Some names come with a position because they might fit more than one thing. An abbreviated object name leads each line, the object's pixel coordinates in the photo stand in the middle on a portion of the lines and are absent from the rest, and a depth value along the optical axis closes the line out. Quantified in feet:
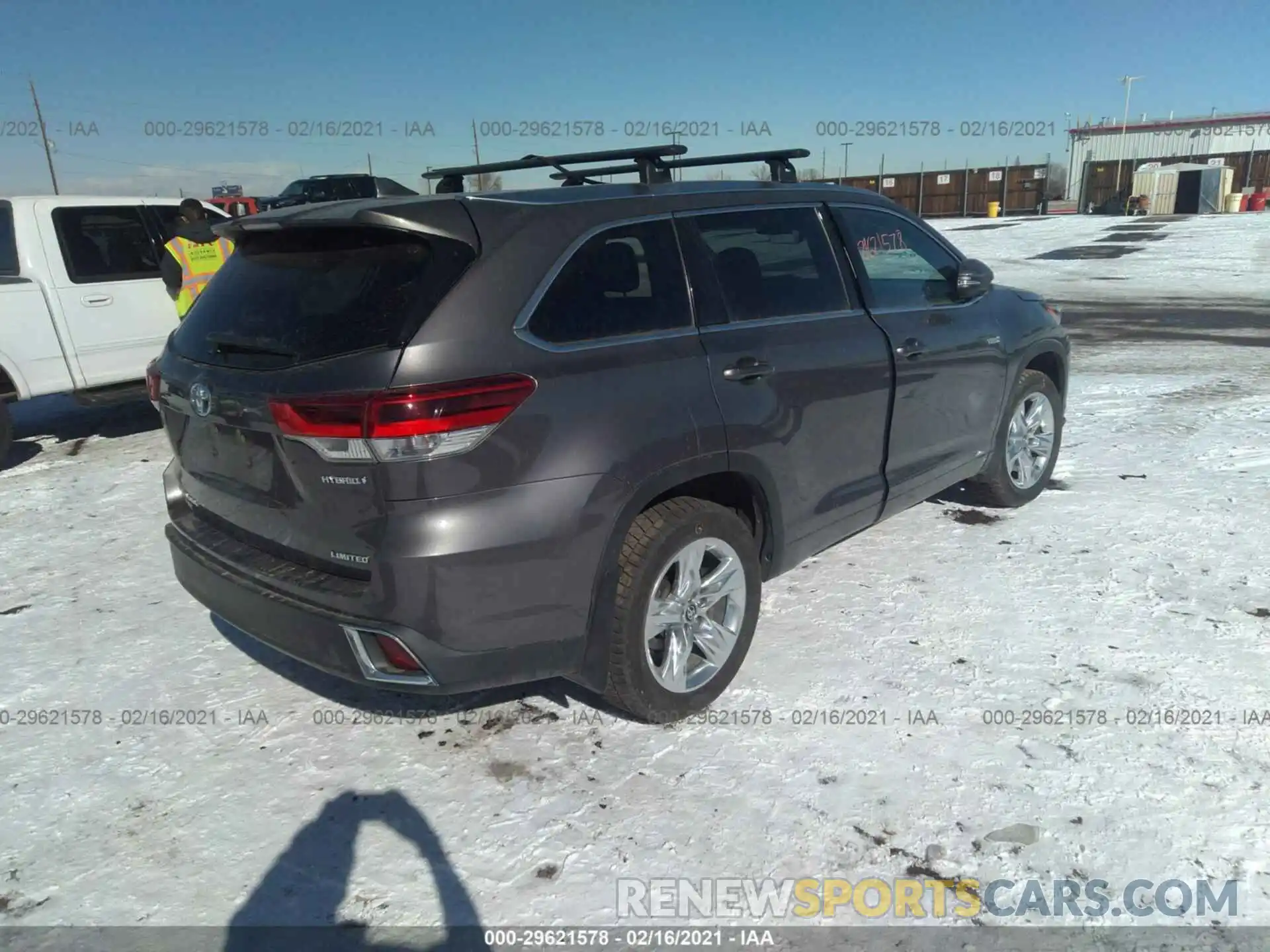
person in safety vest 22.27
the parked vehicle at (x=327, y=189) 58.70
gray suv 7.75
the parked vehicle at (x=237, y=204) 44.96
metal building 179.93
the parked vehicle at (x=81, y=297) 21.45
